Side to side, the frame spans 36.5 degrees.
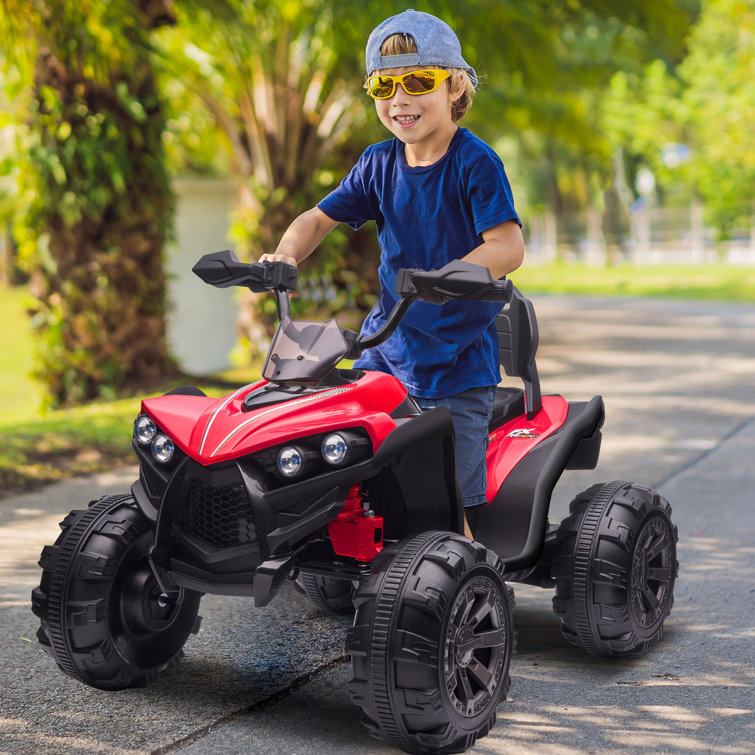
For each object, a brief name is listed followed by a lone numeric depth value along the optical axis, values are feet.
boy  10.96
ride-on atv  9.80
